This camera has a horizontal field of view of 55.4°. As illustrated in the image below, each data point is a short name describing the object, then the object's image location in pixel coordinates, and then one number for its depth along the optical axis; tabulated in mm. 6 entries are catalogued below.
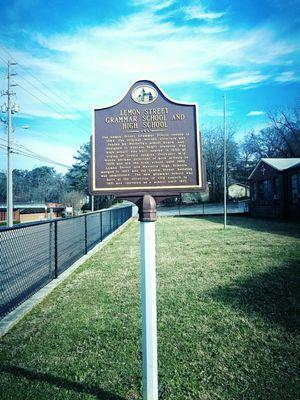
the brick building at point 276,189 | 22031
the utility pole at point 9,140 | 20375
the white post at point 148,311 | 2445
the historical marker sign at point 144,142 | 2898
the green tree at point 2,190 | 72800
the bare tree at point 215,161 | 57753
